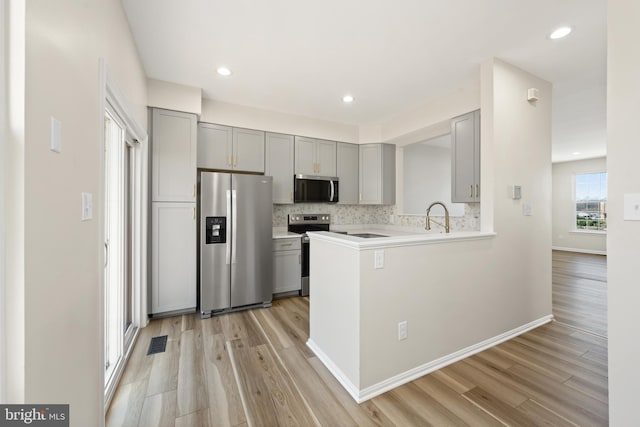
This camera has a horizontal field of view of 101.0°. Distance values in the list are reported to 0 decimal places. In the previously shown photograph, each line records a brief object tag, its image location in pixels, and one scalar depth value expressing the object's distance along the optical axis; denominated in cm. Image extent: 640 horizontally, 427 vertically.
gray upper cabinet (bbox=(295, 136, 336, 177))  401
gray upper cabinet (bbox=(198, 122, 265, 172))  338
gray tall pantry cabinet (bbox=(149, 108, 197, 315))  292
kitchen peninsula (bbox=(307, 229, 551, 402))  178
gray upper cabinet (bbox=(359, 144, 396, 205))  438
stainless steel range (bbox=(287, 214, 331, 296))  383
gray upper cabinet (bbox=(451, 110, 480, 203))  285
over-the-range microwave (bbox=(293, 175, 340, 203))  397
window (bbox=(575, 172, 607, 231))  695
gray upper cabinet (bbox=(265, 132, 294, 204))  379
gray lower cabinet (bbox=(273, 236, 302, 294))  366
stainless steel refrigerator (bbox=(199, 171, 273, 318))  308
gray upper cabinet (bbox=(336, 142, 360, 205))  436
